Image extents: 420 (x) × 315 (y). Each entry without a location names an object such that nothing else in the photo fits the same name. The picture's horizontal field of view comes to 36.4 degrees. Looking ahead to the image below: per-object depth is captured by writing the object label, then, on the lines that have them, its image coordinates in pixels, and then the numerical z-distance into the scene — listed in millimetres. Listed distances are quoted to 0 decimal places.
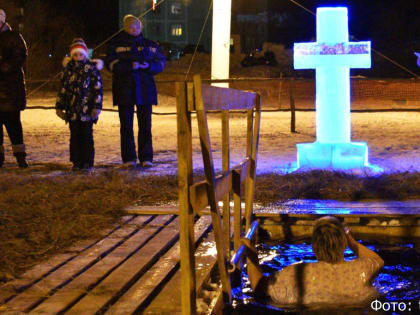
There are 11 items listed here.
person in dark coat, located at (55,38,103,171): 7746
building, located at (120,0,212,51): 57438
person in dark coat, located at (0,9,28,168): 7824
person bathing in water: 3562
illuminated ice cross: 7648
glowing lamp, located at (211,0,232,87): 14289
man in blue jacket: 7984
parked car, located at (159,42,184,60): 41206
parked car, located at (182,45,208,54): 43438
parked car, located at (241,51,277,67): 38250
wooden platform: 3607
